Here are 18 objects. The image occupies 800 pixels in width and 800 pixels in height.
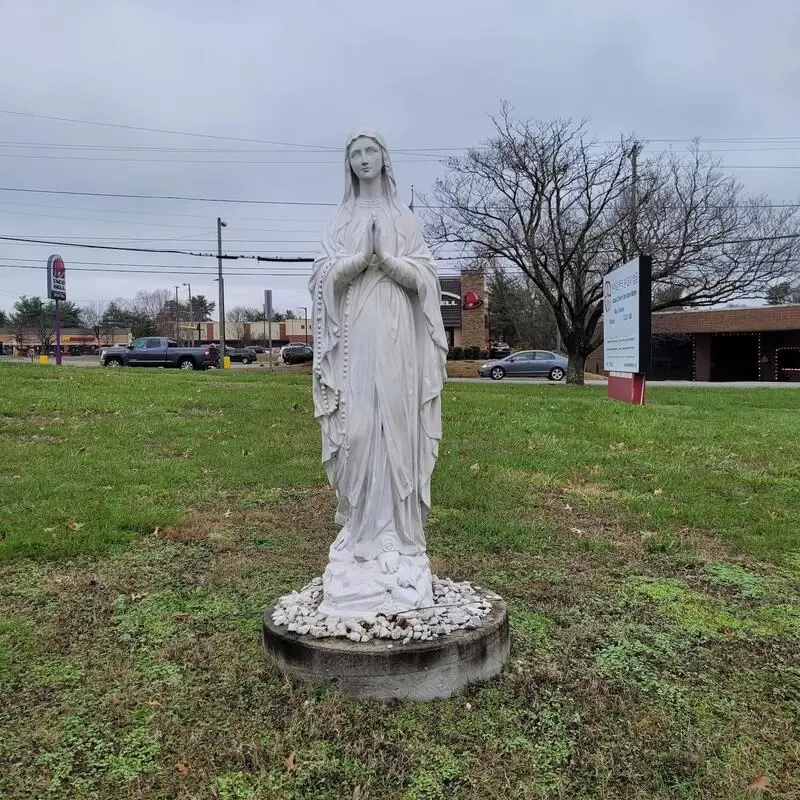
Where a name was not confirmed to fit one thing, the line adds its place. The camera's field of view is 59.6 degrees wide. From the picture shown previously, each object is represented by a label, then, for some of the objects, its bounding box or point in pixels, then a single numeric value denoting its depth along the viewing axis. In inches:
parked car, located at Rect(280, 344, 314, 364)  1517.0
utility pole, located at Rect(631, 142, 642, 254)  827.4
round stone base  126.3
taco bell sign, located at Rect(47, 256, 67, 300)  879.1
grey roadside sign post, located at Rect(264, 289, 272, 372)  828.6
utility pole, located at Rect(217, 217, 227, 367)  1293.1
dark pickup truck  1158.3
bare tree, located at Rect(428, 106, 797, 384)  824.3
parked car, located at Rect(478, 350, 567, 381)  1151.0
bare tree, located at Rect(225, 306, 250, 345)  3038.9
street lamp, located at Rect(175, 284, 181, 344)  2795.3
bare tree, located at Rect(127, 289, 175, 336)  3019.2
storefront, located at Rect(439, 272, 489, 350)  1734.7
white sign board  557.6
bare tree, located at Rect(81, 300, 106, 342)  3239.9
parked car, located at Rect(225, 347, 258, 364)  1952.5
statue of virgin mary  138.9
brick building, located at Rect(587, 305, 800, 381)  1277.1
